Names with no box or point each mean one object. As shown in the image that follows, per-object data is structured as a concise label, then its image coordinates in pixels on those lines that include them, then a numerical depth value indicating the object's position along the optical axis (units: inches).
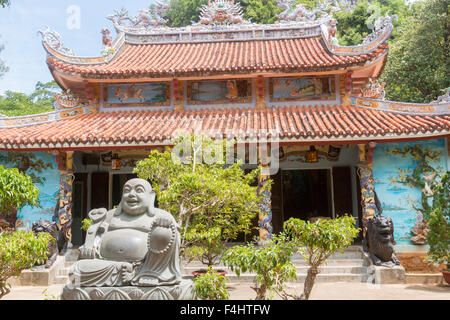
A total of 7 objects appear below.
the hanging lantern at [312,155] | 350.3
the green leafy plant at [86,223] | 227.4
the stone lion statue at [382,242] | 279.6
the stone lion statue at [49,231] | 290.5
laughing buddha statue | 150.3
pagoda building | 317.1
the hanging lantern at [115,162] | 367.6
